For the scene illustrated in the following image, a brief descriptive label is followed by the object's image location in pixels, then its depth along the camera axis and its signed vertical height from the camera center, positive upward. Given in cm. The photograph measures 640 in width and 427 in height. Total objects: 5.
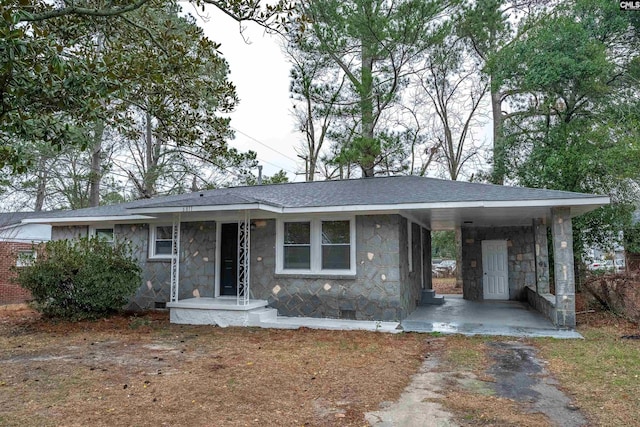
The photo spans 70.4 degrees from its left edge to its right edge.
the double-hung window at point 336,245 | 957 +18
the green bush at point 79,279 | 956 -51
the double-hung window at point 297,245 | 984 +19
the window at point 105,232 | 1225 +60
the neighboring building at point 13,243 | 1534 +42
